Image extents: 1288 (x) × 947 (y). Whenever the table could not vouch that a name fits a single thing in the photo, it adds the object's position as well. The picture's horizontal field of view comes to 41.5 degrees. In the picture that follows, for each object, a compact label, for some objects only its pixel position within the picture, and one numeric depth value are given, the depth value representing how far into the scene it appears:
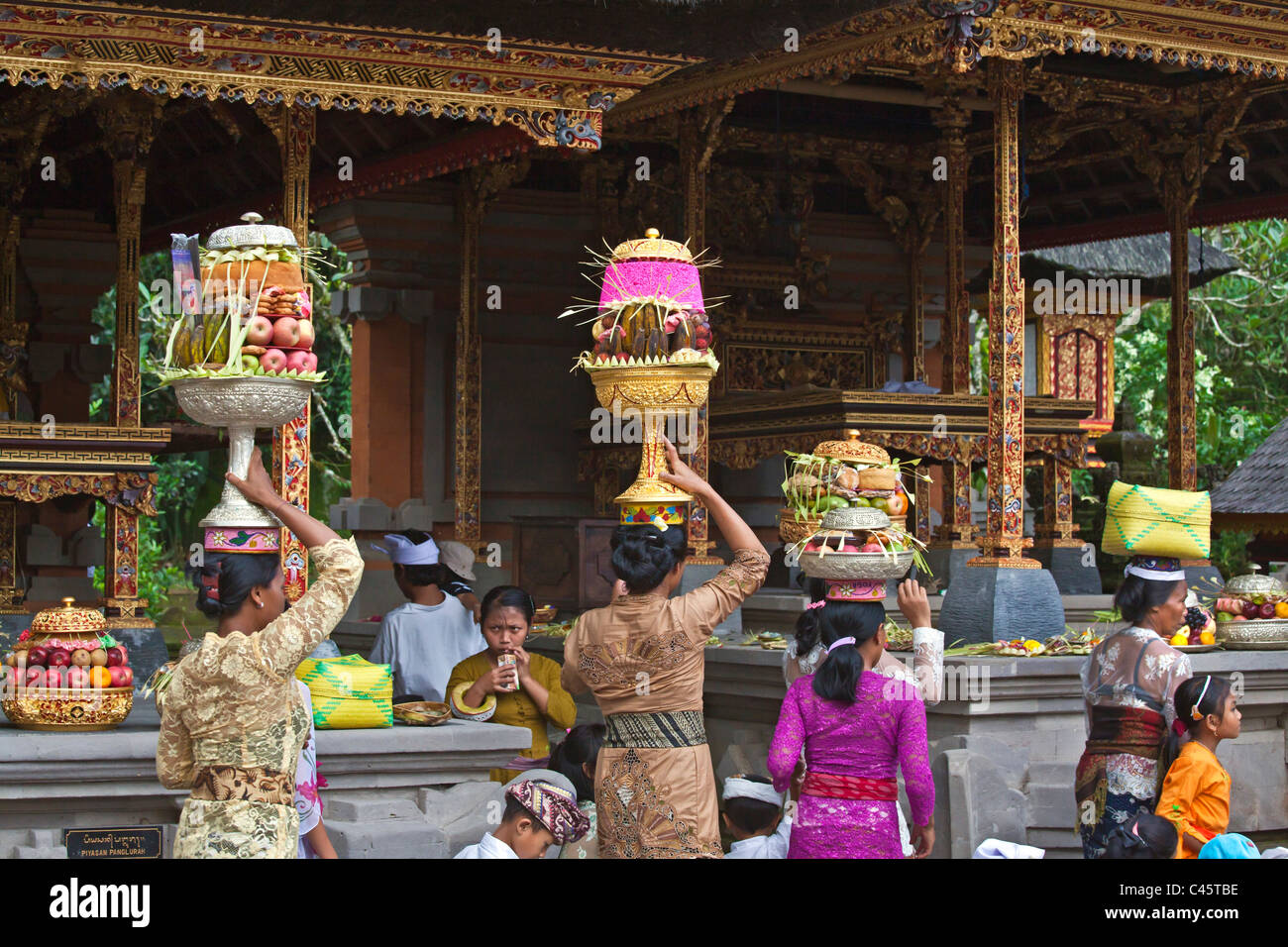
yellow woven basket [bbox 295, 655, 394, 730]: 6.99
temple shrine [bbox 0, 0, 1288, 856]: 9.37
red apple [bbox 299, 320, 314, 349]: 6.13
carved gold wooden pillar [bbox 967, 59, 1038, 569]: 10.38
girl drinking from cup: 7.04
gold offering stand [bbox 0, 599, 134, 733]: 6.66
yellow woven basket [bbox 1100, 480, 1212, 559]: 6.86
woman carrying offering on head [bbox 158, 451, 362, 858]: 4.75
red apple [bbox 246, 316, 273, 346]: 5.98
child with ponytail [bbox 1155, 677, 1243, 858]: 5.99
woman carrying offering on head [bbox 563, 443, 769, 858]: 5.45
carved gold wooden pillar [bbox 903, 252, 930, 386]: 16.30
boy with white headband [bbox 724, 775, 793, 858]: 6.29
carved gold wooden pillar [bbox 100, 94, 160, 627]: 10.27
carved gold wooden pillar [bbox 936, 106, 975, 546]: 13.63
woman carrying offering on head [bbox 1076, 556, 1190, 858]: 6.30
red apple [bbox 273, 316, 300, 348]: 6.04
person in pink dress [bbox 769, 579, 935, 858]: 5.47
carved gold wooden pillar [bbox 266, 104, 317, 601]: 9.15
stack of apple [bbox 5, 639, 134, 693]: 6.67
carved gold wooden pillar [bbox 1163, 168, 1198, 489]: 13.86
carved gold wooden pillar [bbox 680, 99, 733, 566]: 12.09
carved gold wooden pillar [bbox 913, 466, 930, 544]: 14.48
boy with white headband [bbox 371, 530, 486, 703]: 8.23
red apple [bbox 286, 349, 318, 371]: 6.06
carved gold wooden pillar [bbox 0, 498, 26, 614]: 10.61
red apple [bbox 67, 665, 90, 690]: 6.68
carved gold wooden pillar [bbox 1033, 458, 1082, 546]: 13.52
